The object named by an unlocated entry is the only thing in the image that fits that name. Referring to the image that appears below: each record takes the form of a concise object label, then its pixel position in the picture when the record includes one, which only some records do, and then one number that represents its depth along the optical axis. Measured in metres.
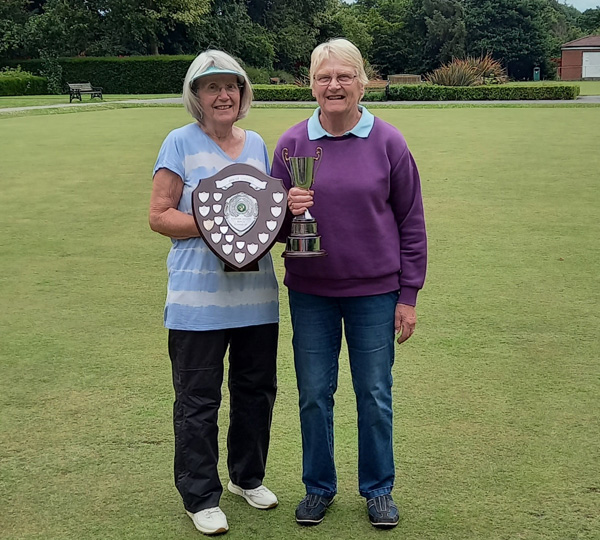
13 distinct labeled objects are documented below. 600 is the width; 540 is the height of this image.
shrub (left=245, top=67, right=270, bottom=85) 49.22
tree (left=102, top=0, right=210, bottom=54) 48.97
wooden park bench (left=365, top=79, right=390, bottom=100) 40.69
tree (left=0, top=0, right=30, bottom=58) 49.44
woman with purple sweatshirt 2.97
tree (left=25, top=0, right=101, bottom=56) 49.66
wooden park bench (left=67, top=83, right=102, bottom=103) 37.31
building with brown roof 74.81
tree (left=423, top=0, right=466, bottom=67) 66.19
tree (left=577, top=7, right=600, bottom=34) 94.21
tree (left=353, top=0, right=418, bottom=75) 67.50
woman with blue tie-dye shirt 3.05
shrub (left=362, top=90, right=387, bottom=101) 35.33
